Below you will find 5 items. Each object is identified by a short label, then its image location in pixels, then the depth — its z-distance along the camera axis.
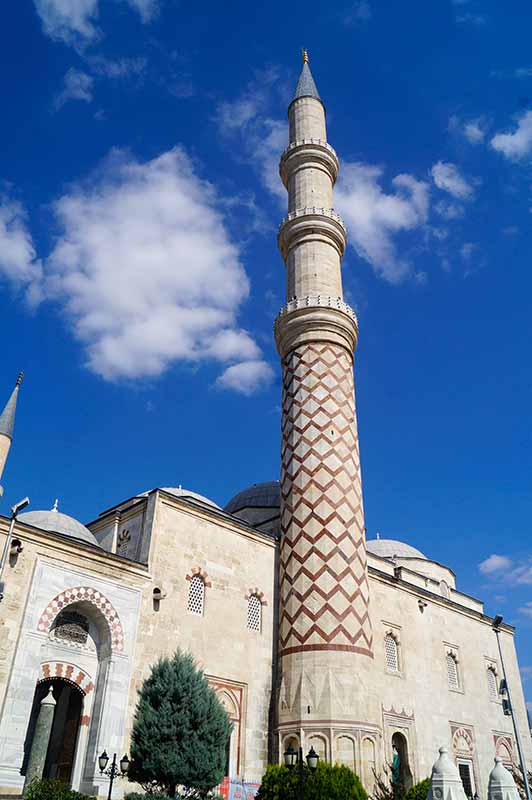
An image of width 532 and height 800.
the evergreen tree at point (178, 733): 12.49
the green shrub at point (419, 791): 14.21
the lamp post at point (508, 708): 14.91
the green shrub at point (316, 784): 12.32
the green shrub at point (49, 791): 10.85
